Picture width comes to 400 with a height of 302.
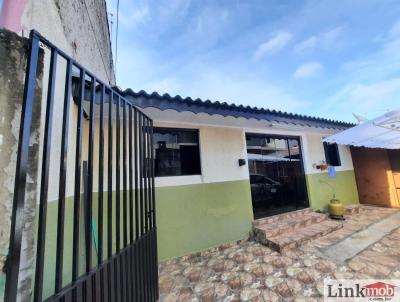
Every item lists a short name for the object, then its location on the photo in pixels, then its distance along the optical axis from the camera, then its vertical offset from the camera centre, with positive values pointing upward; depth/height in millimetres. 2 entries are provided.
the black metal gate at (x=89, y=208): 1071 -233
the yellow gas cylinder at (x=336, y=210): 6711 -1552
